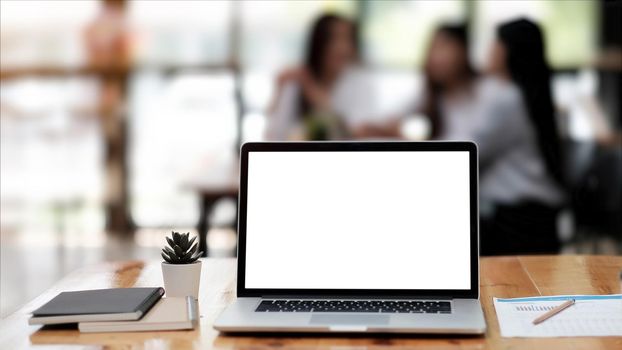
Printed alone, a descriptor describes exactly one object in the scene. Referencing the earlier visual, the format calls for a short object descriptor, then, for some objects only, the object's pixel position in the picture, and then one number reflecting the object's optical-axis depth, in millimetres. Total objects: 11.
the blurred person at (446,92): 4629
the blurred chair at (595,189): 4926
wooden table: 1182
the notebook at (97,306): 1254
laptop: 1370
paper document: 1229
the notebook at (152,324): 1246
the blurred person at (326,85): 4832
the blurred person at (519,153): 3971
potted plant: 1432
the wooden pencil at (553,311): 1281
